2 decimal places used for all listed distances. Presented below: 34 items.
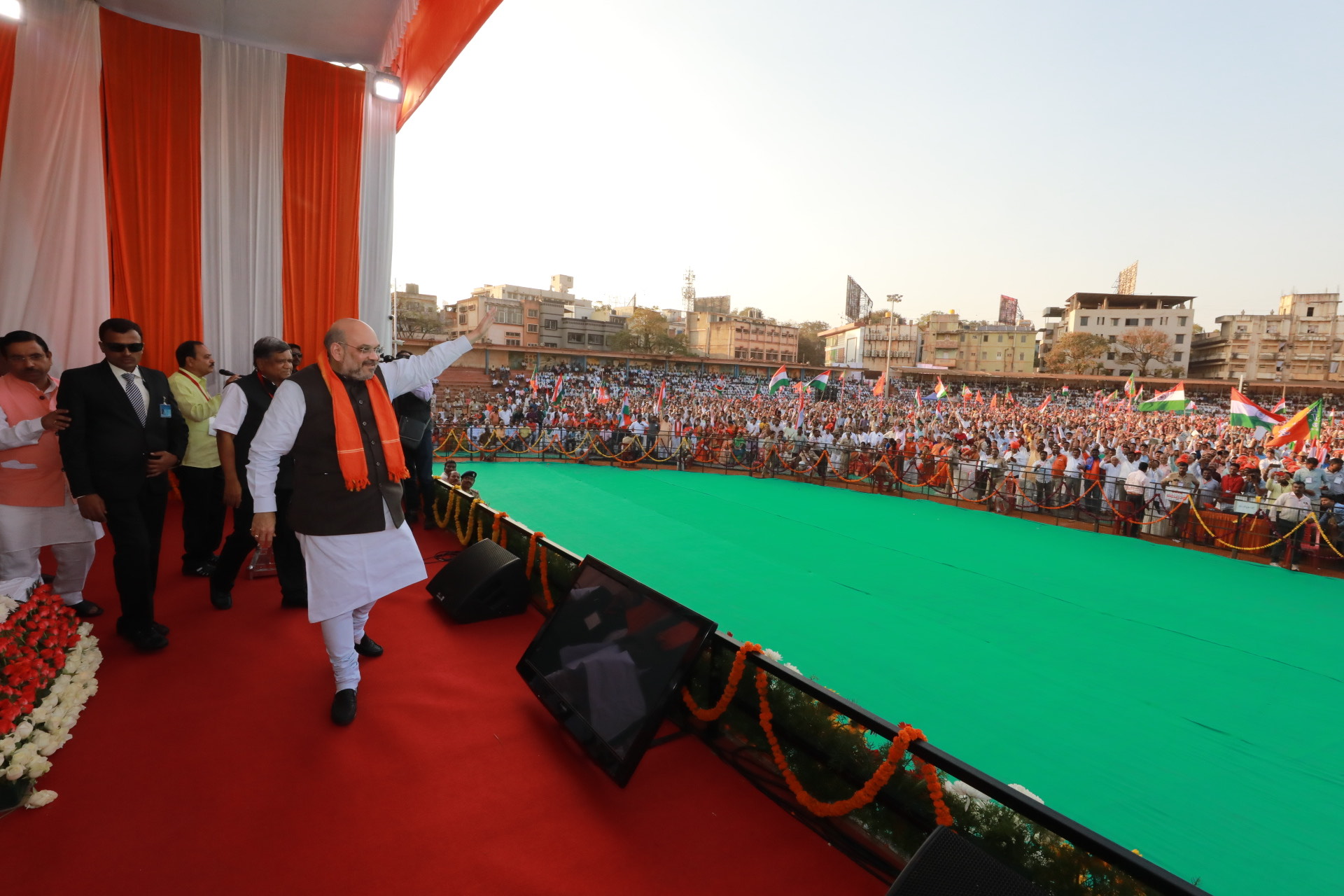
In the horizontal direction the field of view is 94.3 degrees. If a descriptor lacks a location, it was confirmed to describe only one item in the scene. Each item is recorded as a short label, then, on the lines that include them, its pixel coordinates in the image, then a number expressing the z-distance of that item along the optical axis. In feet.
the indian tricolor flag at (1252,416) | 42.19
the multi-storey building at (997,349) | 233.76
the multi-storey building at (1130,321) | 205.05
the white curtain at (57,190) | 17.17
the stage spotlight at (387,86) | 20.70
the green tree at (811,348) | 327.47
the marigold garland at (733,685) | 8.48
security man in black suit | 10.21
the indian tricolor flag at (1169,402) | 53.11
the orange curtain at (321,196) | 21.21
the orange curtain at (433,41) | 16.38
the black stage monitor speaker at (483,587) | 12.79
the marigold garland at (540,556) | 13.20
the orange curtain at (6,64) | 16.47
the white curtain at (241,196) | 20.07
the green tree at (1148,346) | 200.85
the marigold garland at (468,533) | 17.54
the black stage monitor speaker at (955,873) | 5.00
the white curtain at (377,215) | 22.34
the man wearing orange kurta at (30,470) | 10.57
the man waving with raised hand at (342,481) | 8.70
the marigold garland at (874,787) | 6.59
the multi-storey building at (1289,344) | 209.97
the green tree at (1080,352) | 201.05
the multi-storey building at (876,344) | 234.58
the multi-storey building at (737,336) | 233.14
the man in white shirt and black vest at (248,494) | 12.27
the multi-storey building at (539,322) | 178.19
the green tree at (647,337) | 190.80
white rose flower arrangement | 7.02
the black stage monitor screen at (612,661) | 7.82
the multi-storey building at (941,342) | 246.06
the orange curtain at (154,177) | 18.71
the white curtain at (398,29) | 18.61
